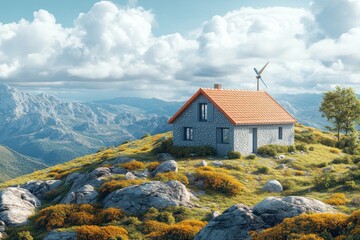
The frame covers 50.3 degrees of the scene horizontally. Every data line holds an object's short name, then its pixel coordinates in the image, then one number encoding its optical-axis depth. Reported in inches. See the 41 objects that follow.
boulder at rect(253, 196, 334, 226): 807.7
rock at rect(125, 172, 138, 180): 1410.8
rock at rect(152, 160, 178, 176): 1449.3
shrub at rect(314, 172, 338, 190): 1385.8
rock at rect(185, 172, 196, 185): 1375.5
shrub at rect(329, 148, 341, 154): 2362.7
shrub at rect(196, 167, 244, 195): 1322.6
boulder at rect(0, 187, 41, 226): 1259.0
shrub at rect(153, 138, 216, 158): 1902.1
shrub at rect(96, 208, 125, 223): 1098.1
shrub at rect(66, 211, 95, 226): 1110.4
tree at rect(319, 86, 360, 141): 2800.2
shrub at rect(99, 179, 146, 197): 1285.7
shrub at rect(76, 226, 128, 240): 967.6
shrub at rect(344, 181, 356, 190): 1336.1
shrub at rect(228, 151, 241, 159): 1828.2
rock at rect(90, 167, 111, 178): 1524.4
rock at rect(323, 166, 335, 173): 1751.0
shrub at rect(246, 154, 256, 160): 1847.9
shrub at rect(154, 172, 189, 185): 1341.0
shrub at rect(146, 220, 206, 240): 924.0
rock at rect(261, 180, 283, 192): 1382.9
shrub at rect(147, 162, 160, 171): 1547.7
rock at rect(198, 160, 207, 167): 1619.7
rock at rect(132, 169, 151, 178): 1470.4
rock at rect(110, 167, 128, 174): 1550.0
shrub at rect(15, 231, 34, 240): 1085.1
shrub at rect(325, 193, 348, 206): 1120.2
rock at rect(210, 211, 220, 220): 1076.4
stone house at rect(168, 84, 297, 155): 1946.4
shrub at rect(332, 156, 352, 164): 1962.4
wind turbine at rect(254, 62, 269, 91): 3134.1
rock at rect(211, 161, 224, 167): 1652.8
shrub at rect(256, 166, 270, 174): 1636.3
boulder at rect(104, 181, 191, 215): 1135.0
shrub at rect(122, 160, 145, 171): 1577.8
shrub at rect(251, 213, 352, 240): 677.3
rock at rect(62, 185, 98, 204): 1284.4
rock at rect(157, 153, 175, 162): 1839.1
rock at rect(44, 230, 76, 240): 1006.4
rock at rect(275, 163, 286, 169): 1759.4
